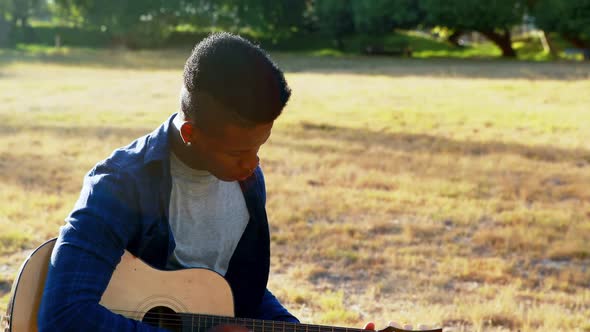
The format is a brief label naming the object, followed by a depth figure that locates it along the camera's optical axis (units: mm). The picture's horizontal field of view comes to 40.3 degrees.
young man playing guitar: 2191
